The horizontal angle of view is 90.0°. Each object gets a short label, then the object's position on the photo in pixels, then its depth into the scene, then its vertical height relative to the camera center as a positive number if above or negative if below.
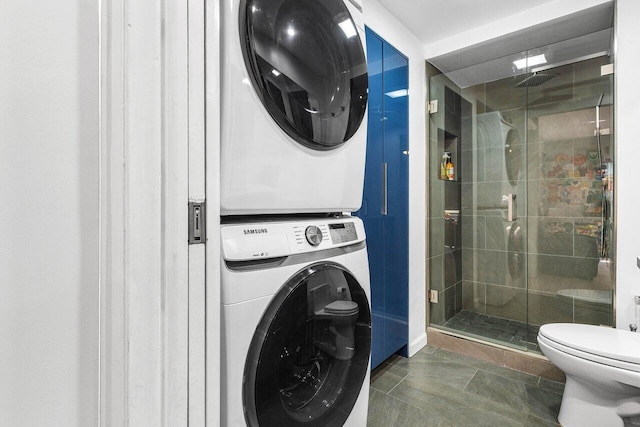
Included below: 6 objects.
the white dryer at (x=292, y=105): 0.75 +0.30
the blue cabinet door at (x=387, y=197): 1.87 +0.11
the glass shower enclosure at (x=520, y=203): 2.23 +0.10
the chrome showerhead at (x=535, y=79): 2.35 +1.01
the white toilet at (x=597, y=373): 1.34 -0.68
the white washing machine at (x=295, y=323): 0.75 -0.30
